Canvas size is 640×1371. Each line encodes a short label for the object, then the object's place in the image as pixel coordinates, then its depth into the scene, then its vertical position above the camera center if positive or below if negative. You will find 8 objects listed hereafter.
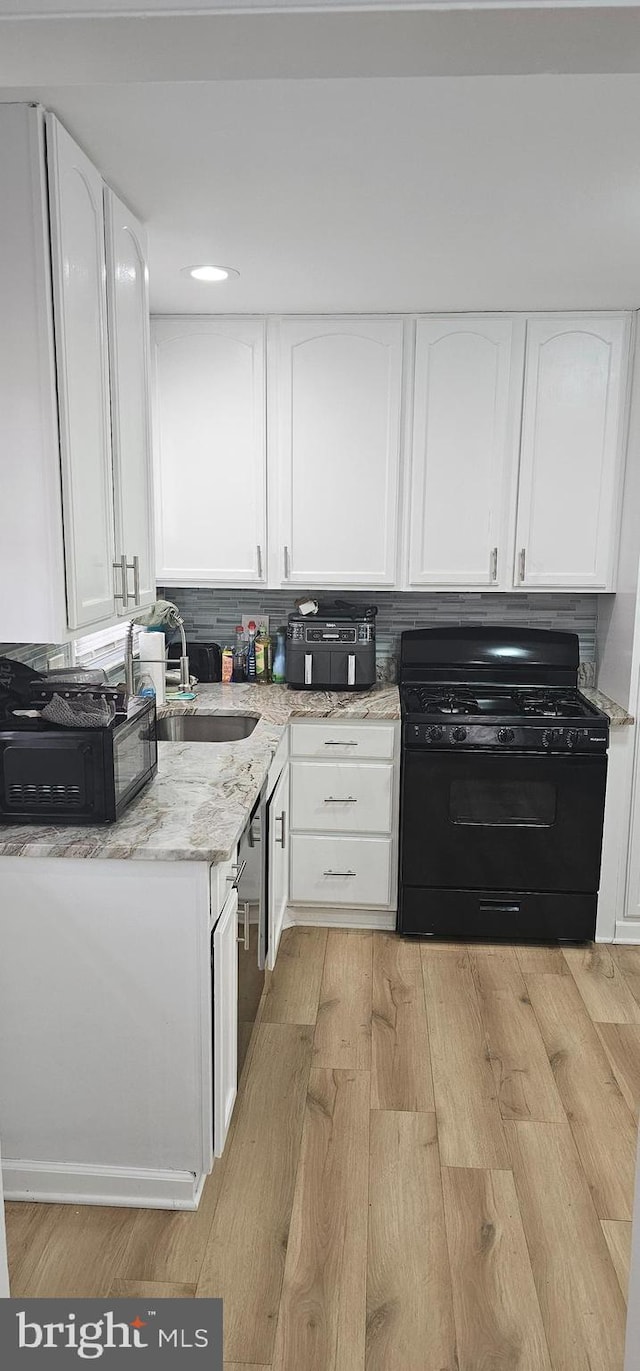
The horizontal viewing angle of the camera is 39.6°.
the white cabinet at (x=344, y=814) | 3.38 -1.11
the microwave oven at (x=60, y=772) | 1.97 -0.56
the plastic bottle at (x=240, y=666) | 3.87 -0.62
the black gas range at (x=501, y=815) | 3.27 -1.07
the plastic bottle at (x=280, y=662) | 3.79 -0.59
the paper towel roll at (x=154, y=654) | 3.26 -0.48
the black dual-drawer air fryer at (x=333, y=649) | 3.53 -0.49
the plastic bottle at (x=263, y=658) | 3.82 -0.57
